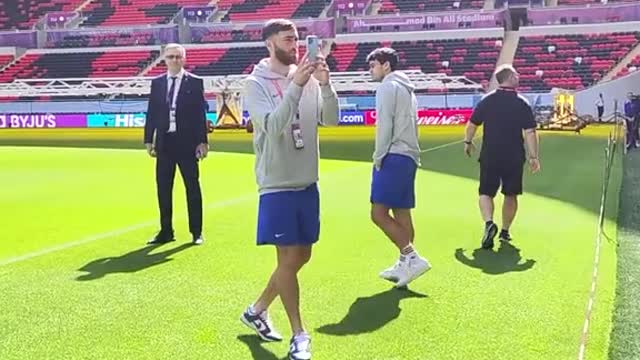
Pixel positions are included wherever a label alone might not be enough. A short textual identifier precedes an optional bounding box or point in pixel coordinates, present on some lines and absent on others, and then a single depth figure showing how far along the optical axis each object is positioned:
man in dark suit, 8.01
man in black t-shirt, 7.92
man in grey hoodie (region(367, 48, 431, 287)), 6.20
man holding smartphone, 4.41
